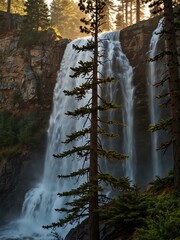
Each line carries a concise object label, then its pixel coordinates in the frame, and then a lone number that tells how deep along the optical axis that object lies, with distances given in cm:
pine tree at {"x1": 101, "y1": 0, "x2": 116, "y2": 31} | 5222
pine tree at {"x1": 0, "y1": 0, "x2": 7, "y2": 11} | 5797
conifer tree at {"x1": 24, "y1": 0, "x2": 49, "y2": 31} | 3594
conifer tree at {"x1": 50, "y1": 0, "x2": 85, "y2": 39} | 6206
